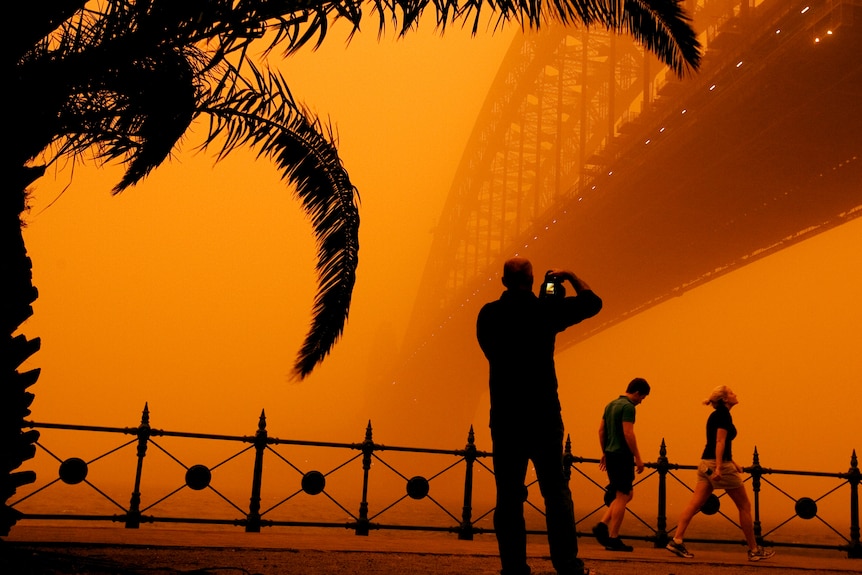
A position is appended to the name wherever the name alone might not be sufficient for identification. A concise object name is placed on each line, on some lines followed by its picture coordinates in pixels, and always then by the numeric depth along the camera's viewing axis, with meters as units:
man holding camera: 4.30
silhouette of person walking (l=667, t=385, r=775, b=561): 7.23
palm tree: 4.12
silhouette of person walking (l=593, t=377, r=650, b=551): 7.19
